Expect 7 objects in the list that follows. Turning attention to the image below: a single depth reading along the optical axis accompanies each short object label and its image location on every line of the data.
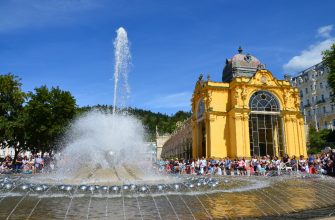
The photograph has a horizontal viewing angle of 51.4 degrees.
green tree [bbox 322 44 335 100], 41.22
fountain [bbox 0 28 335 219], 8.30
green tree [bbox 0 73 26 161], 42.53
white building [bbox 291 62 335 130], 78.31
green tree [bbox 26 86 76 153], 43.41
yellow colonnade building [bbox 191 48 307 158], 40.61
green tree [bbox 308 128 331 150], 64.38
